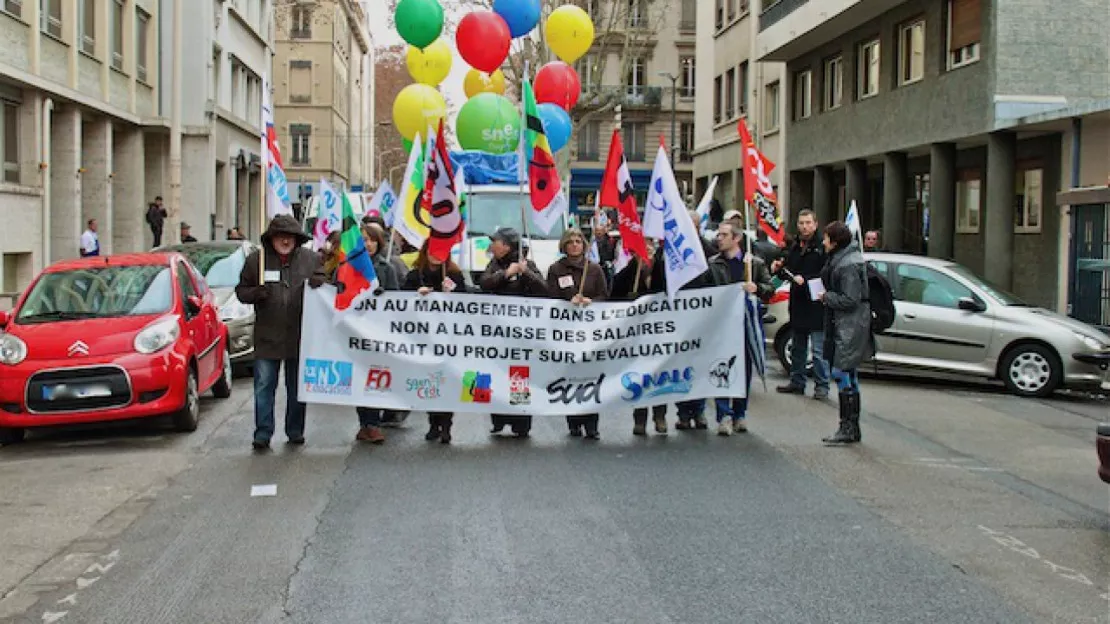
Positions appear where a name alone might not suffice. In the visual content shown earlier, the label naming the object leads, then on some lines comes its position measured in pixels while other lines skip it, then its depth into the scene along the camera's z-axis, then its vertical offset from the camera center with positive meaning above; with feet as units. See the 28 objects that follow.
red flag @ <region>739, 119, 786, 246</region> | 41.55 +2.58
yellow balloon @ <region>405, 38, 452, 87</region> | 76.69 +11.96
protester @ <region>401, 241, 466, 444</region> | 35.19 -0.55
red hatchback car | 34.78 -2.53
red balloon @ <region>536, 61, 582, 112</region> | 79.56 +11.34
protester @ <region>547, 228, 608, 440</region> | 35.63 -0.40
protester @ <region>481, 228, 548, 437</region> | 35.55 -0.40
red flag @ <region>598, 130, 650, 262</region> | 35.50 +1.90
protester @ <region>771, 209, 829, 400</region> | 45.55 -1.74
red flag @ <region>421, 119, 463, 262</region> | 35.22 +1.61
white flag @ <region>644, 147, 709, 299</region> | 34.86 +1.00
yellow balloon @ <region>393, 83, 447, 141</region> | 72.49 +8.84
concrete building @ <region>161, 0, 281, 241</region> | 128.06 +16.27
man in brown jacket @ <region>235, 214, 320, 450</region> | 33.88 -1.23
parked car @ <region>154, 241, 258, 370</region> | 50.21 -0.88
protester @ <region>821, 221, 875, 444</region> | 34.55 -1.42
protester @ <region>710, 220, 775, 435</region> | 36.58 -0.29
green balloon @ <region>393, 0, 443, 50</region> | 71.46 +13.62
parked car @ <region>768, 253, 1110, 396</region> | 48.60 -2.49
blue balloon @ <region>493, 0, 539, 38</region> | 73.31 +14.51
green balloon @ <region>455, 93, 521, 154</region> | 69.56 +7.47
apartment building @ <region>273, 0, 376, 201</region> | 241.96 +31.88
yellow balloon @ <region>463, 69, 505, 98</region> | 83.30 +11.85
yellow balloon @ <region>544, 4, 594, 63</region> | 80.69 +14.76
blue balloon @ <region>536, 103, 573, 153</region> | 76.18 +8.42
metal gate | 61.98 +0.35
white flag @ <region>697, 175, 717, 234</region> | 45.94 +2.13
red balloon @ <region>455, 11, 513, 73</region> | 70.59 +12.56
